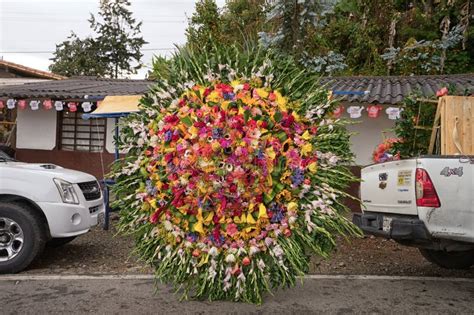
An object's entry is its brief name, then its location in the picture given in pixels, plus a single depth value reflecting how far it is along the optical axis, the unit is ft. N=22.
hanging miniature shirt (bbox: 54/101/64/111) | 40.81
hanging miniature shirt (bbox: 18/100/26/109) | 42.68
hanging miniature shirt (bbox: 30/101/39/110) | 41.45
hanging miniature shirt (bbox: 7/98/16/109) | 42.65
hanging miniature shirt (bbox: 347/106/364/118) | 32.37
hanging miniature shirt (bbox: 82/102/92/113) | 39.70
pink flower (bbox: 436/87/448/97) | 19.27
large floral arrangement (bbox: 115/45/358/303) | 13.52
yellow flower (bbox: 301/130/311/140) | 13.87
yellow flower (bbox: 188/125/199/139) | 13.61
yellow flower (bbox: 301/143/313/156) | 13.79
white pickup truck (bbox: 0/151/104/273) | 18.31
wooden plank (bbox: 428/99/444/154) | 19.06
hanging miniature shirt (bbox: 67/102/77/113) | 40.19
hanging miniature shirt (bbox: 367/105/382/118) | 33.24
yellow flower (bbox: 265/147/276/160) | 13.47
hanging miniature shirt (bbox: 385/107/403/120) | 32.35
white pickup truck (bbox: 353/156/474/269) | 14.80
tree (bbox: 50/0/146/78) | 111.96
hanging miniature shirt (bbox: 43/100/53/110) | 41.19
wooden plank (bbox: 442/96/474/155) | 18.29
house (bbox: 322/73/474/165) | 33.30
